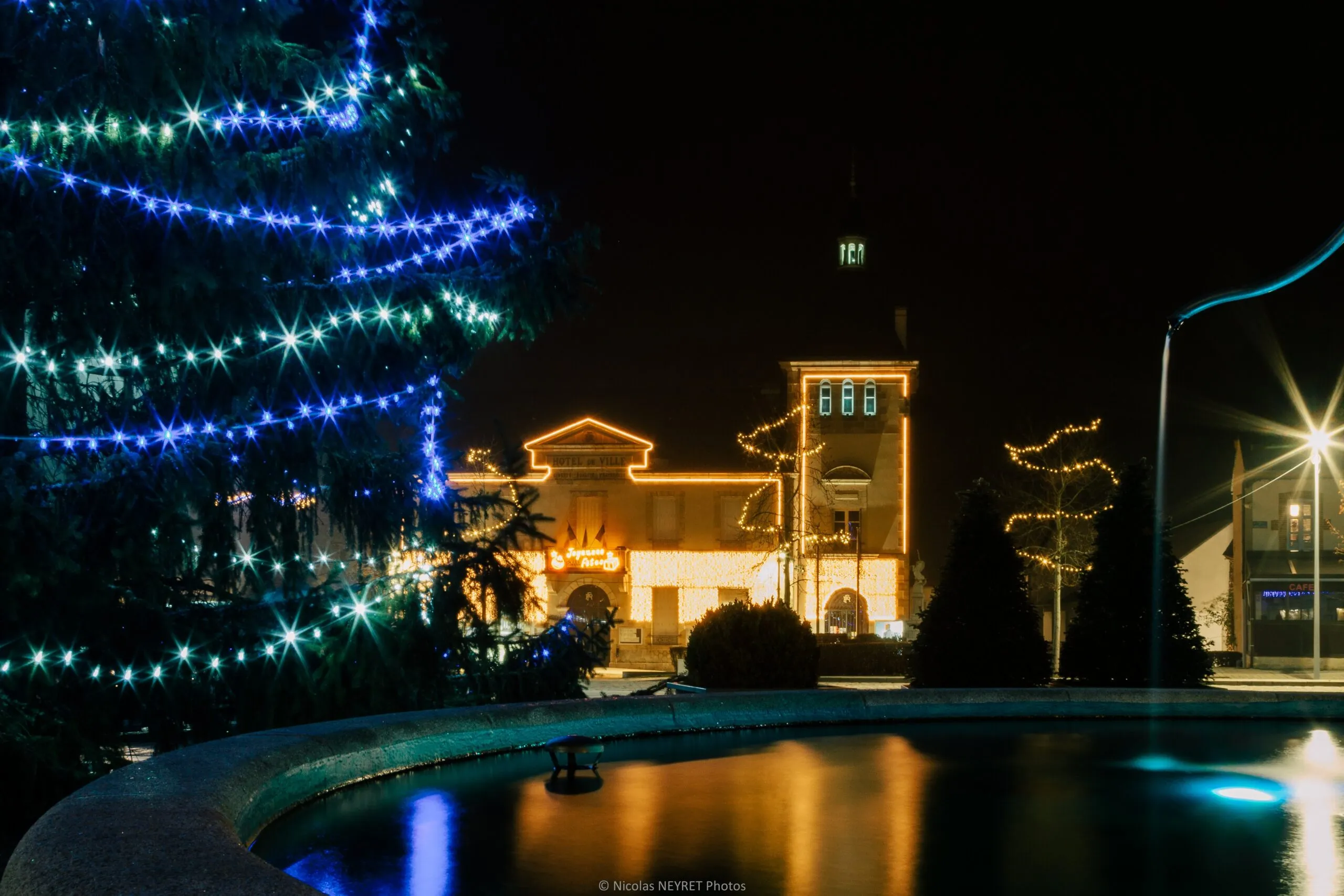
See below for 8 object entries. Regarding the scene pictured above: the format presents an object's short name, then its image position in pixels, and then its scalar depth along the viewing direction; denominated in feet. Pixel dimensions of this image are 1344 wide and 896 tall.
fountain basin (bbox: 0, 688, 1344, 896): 12.95
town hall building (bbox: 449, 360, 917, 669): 162.30
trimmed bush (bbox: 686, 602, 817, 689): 53.98
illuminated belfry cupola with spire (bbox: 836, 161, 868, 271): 199.31
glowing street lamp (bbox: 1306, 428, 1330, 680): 106.83
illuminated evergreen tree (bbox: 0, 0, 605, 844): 31.78
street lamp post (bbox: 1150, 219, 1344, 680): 29.30
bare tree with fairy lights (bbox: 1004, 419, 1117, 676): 141.49
